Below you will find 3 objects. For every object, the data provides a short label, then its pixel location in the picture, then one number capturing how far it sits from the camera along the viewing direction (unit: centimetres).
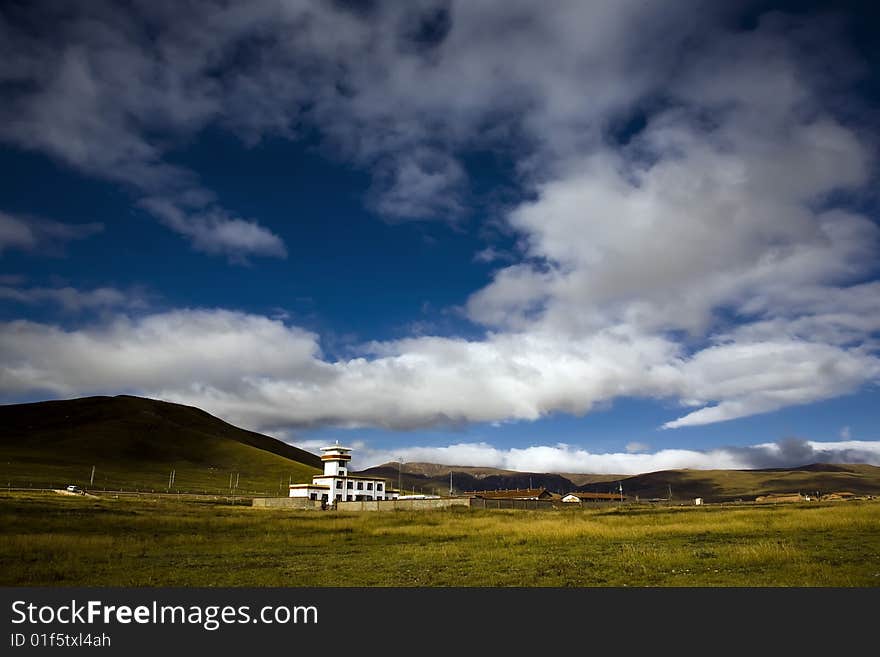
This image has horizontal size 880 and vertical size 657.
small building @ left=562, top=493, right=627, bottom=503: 17625
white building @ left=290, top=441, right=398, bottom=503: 10794
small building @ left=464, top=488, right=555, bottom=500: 15000
